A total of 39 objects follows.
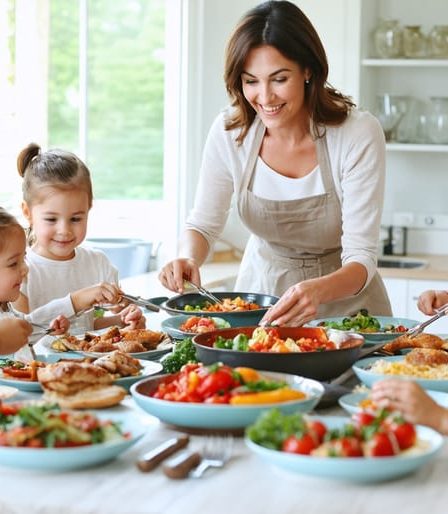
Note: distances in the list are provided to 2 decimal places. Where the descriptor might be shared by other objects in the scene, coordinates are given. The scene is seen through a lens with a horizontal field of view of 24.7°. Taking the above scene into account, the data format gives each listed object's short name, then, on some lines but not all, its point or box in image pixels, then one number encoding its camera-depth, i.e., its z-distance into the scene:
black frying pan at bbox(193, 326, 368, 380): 1.96
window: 4.92
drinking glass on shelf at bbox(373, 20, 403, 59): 4.87
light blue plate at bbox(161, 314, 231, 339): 2.43
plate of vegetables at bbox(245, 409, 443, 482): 1.46
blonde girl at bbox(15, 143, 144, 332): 2.89
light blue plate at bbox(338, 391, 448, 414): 1.81
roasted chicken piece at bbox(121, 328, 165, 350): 2.37
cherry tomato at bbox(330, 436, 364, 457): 1.48
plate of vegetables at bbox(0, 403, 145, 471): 1.52
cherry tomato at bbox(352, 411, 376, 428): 1.55
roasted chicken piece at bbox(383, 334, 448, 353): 2.31
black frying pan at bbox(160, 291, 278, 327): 2.59
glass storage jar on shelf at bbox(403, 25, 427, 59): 4.89
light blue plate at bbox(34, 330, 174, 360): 2.27
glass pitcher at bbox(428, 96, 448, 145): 4.82
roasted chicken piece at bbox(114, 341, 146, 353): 2.29
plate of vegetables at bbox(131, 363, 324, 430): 1.70
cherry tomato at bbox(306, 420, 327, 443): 1.52
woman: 2.79
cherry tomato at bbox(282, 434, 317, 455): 1.50
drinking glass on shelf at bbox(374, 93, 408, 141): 4.89
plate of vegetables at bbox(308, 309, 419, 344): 2.45
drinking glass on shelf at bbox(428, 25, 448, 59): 4.82
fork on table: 1.56
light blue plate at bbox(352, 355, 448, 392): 1.97
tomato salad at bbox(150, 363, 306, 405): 1.73
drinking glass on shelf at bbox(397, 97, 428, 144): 4.92
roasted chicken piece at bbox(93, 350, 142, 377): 2.03
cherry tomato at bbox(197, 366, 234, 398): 1.75
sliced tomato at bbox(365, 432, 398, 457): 1.48
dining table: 1.42
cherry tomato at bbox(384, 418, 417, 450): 1.53
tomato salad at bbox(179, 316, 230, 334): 2.43
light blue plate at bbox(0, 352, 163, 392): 1.99
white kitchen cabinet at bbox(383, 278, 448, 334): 4.40
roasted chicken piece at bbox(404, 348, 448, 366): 2.09
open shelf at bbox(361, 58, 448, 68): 4.81
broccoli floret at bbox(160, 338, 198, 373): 2.13
